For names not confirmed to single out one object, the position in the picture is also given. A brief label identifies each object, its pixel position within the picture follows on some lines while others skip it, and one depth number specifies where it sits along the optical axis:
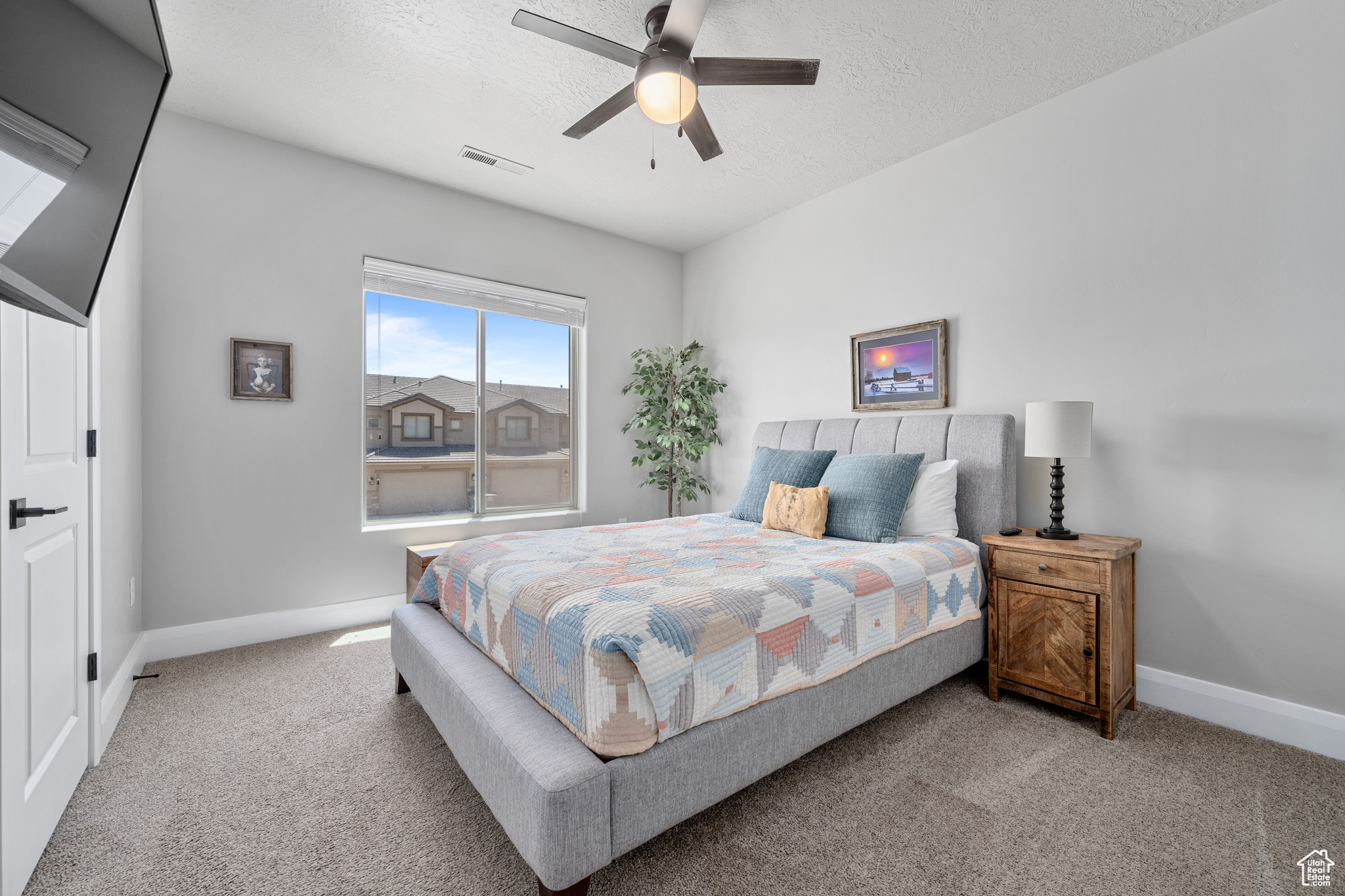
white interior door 1.34
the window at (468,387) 3.61
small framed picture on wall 3.04
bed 1.24
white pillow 2.71
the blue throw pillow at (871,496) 2.62
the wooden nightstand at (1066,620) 2.09
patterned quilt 1.34
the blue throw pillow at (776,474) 3.09
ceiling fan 1.87
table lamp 2.27
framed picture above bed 3.13
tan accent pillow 2.75
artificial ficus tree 4.38
